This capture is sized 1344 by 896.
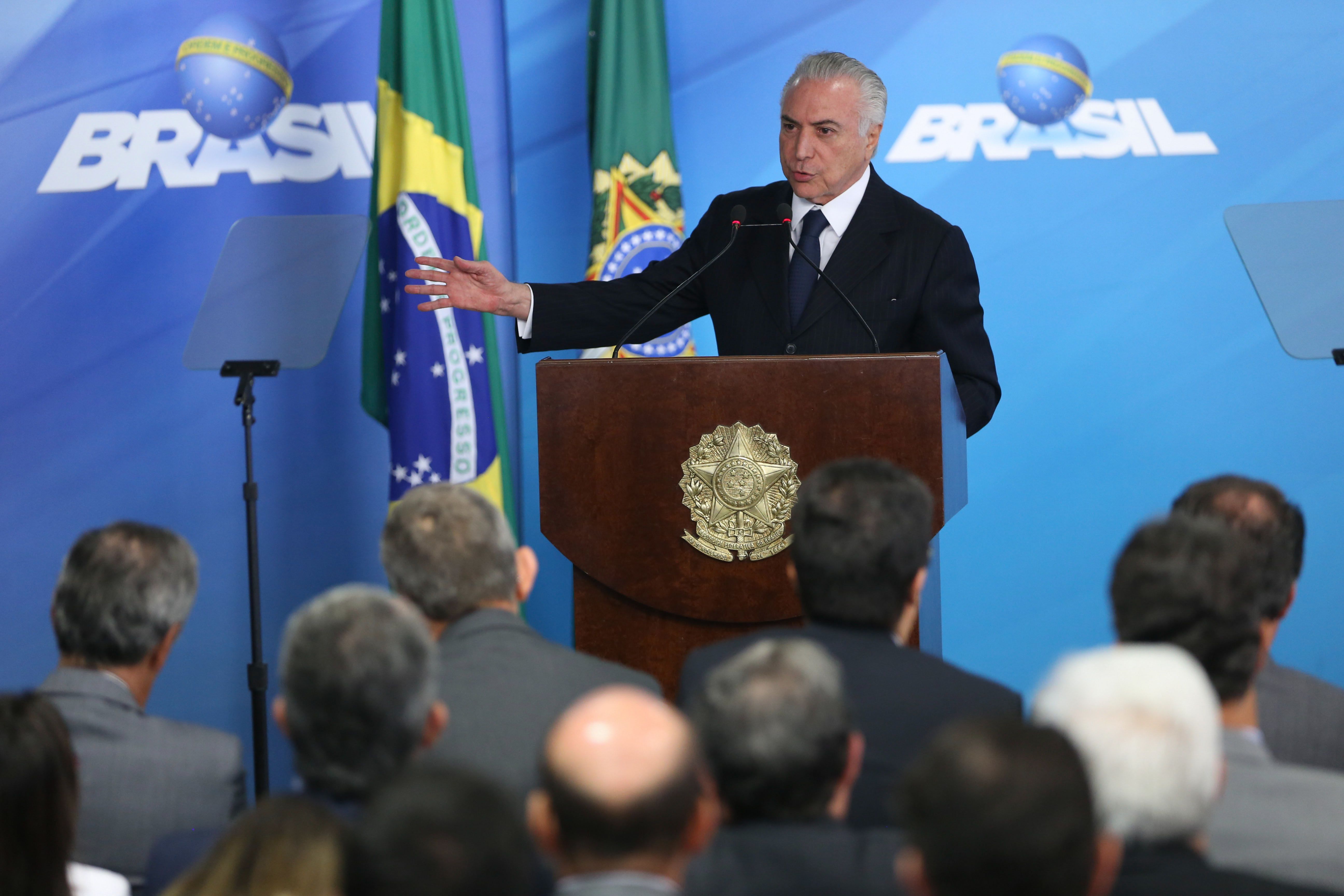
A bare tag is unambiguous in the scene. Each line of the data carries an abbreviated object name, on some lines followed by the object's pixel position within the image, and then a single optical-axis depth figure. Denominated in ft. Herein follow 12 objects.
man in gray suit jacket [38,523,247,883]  35.47
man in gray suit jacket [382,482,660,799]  35.29
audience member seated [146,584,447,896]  34.54
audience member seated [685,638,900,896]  34.09
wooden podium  37.36
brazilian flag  42.54
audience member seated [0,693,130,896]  34.26
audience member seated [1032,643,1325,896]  33.93
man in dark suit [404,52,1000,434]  38.90
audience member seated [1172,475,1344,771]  35.84
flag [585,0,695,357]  42.99
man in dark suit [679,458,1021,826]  35.15
